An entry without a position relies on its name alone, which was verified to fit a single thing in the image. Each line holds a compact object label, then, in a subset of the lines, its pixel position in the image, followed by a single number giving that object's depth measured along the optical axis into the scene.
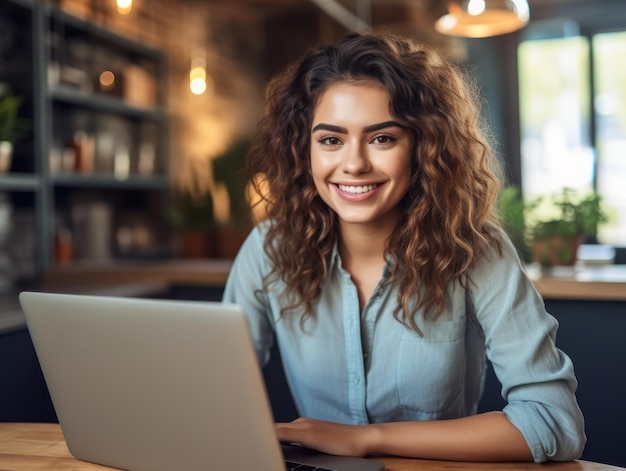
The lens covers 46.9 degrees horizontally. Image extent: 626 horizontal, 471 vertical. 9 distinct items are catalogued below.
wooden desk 1.06
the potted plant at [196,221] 3.62
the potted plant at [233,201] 3.54
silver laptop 0.82
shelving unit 2.96
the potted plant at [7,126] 2.36
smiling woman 1.38
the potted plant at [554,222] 2.46
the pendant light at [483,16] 2.90
